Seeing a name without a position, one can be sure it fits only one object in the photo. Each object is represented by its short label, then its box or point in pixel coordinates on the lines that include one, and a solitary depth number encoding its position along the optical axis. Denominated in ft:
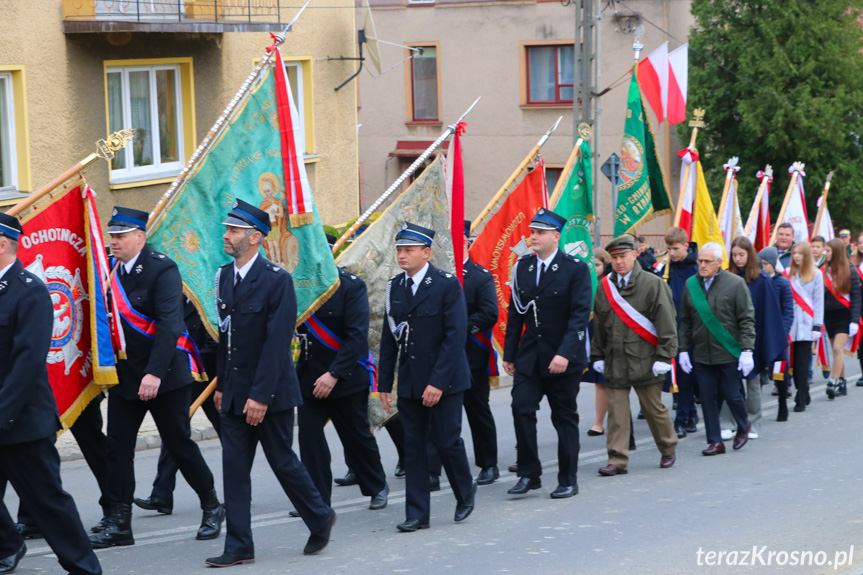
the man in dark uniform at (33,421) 20.16
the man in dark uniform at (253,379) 22.58
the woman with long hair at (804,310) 42.68
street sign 65.62
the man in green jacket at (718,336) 34.24
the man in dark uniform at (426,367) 25.41
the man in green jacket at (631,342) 31.60
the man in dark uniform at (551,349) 28.81
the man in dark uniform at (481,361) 31.07
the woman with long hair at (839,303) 46.29
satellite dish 69.36
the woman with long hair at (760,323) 37.22
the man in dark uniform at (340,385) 26.63
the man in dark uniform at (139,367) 24.54
